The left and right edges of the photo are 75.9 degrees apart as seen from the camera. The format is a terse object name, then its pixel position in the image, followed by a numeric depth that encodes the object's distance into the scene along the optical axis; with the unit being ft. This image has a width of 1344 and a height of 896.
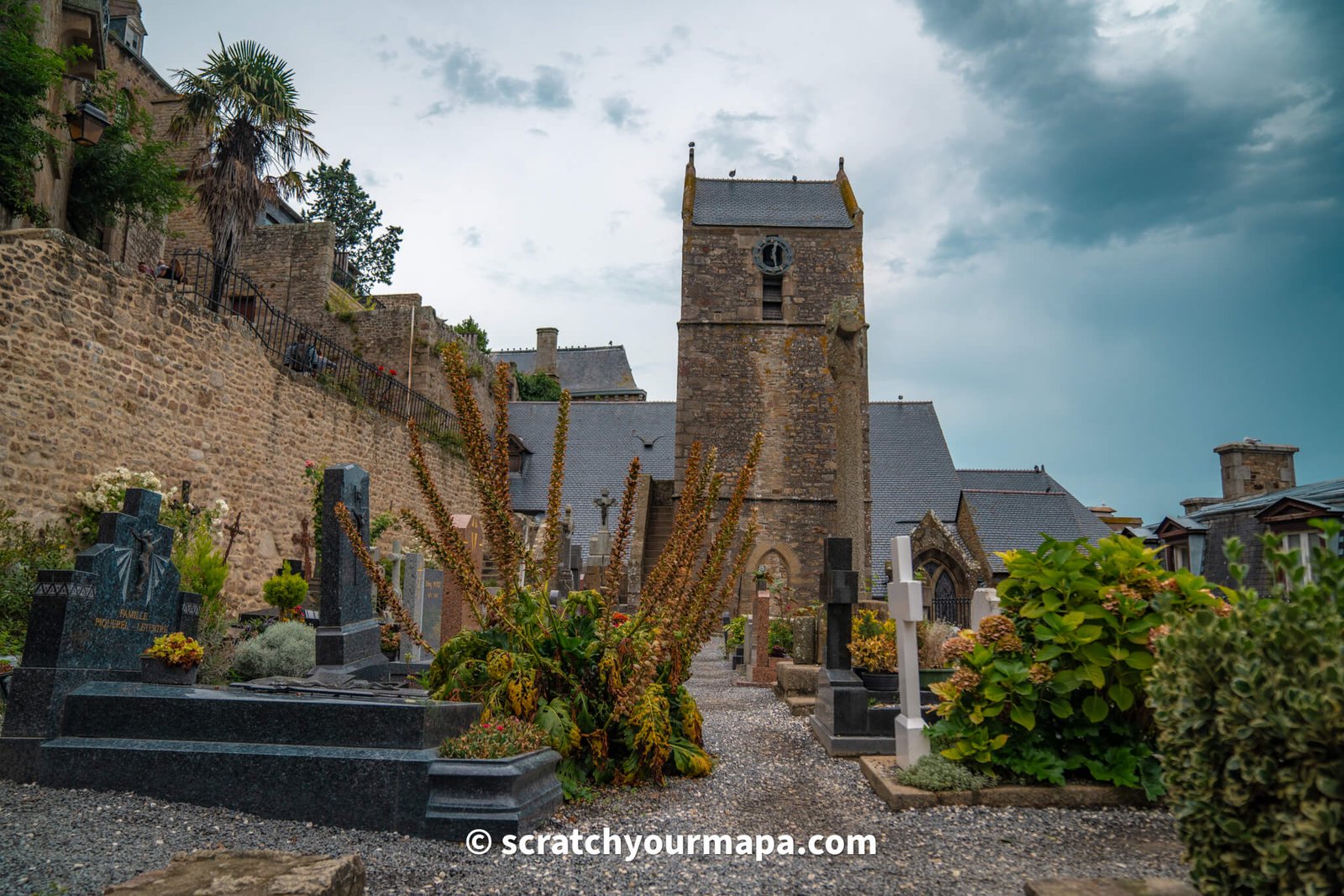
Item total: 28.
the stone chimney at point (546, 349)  132.46
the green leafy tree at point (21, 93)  31.78
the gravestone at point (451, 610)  31.58
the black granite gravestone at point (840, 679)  20.98
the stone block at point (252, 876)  8.79
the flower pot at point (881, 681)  23.35
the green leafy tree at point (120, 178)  42.24
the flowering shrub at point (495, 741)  13.99
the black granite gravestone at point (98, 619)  15.60
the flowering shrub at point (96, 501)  31.35
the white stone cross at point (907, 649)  17.49
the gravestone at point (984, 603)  23.07
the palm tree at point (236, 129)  51.60
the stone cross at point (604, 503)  62.28
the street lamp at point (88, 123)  35.12
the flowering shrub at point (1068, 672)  15.14
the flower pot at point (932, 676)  23.65
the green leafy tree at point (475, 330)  104.53
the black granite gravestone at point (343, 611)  20.68
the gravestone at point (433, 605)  31.48
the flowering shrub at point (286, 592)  33.68
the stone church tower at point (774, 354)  67.15
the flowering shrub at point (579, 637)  16.05
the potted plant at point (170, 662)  17.72
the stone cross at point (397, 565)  37.70
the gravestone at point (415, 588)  31.17
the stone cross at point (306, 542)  45.42
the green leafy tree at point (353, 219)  135.85
